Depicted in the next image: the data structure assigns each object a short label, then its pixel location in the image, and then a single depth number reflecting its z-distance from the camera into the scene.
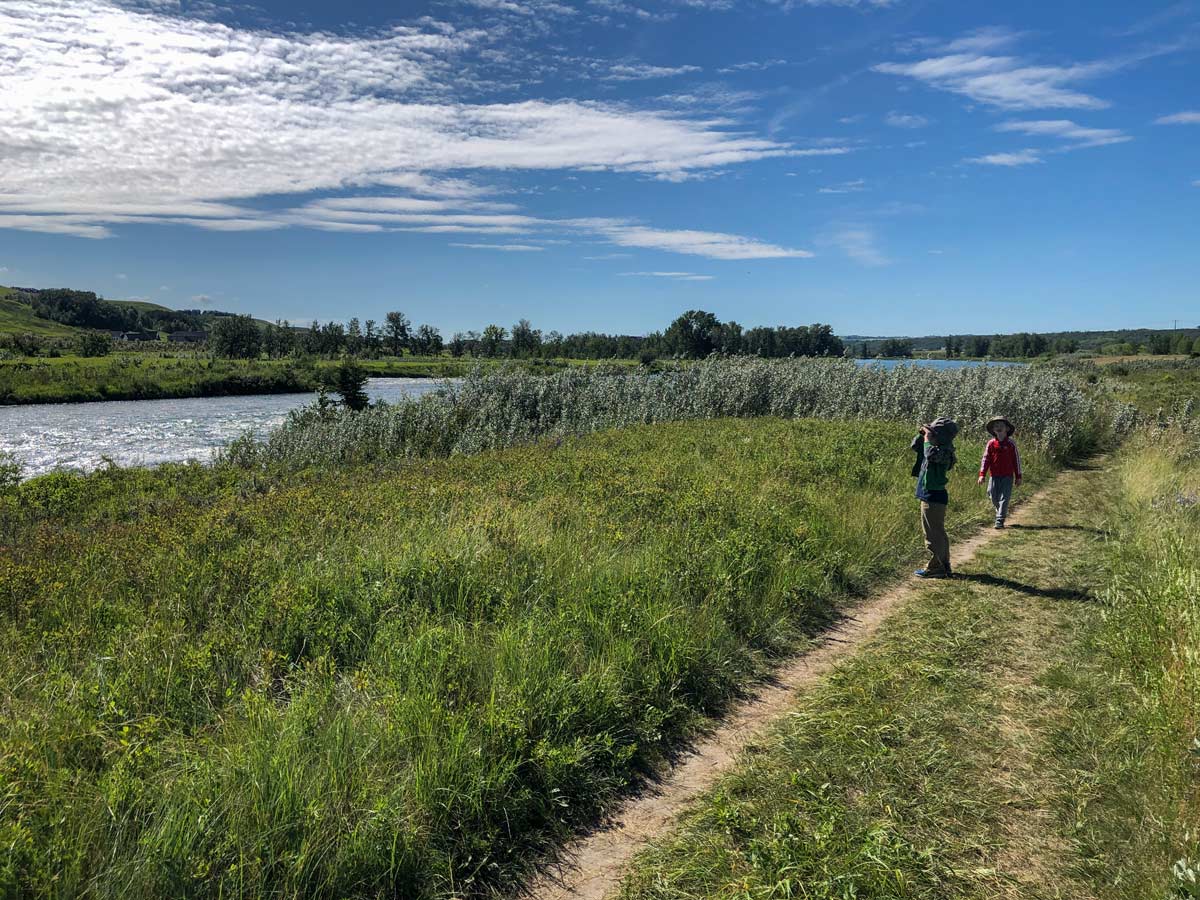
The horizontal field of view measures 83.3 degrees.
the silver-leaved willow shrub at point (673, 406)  18.05
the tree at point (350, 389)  28.14
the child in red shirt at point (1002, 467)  10.80
